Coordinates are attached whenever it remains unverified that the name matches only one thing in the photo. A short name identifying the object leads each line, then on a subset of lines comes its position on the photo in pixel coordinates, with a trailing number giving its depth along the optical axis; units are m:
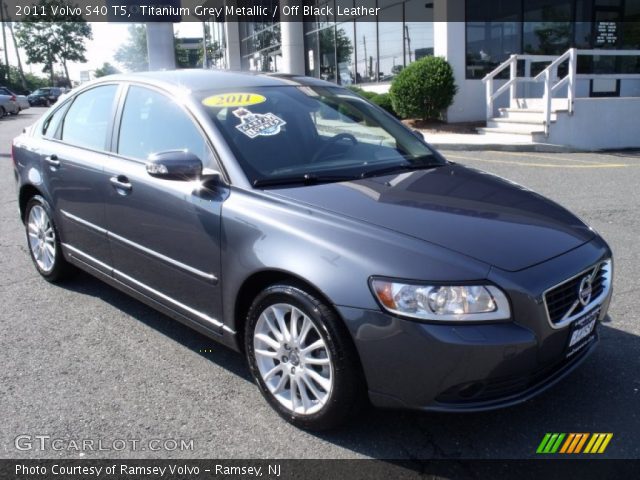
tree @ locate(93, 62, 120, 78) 58.54
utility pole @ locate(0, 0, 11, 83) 61.10
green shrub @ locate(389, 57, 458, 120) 14.76
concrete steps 12.74
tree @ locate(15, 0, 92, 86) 66.06
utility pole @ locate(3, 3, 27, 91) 65.51
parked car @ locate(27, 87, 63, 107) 49.41
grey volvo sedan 2.47
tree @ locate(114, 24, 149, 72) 53.51
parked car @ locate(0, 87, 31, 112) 34.26
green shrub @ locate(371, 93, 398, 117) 16.70
